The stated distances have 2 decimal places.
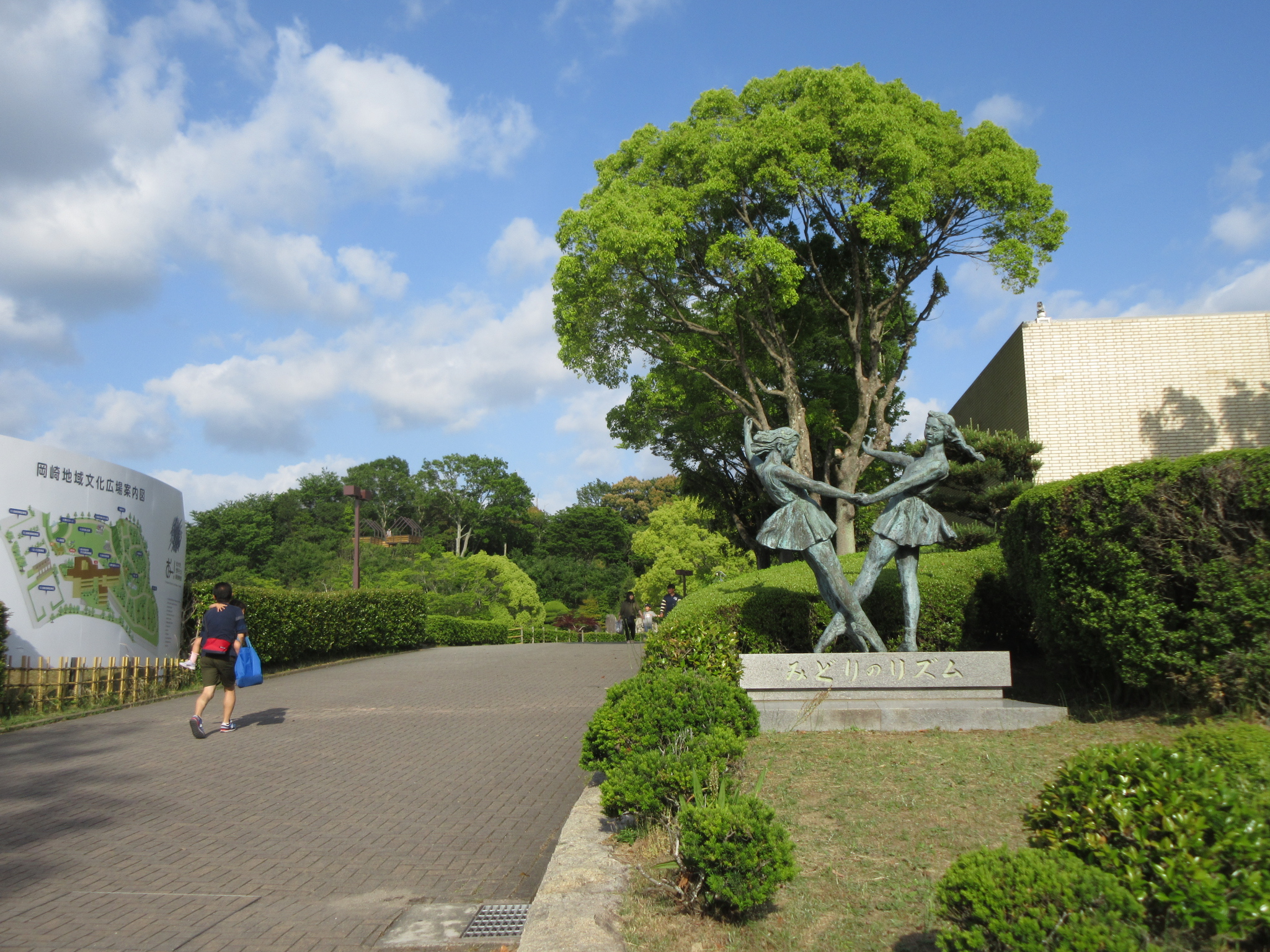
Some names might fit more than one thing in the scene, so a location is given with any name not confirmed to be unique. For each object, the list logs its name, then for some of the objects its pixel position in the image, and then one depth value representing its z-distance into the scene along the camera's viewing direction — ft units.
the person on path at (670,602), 67.80
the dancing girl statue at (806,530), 28.07
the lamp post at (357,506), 86.02
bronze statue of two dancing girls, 28.22
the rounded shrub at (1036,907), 7.89
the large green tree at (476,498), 239.71
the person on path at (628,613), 88.17
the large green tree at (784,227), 53.21
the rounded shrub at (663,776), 14.62
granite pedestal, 27.50
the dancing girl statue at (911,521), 28.35
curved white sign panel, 35.53
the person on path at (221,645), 31.24
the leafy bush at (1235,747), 10.09
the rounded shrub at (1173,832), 8.52
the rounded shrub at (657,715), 18.10
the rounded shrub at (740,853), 11.48
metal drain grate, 13.32
